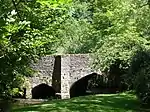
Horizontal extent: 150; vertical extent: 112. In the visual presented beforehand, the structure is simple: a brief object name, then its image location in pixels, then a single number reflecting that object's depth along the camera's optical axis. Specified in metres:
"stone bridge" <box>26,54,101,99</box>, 23.80
